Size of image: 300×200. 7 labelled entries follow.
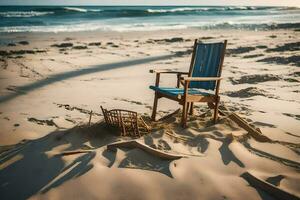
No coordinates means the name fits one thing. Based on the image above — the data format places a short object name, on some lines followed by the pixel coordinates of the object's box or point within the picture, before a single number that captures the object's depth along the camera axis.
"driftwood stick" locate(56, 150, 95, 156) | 3.43
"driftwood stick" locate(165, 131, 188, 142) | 3.82
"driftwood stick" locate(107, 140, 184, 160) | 3.21
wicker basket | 3.98
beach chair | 4.16
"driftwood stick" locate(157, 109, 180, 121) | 4.71
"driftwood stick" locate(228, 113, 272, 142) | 3.83
